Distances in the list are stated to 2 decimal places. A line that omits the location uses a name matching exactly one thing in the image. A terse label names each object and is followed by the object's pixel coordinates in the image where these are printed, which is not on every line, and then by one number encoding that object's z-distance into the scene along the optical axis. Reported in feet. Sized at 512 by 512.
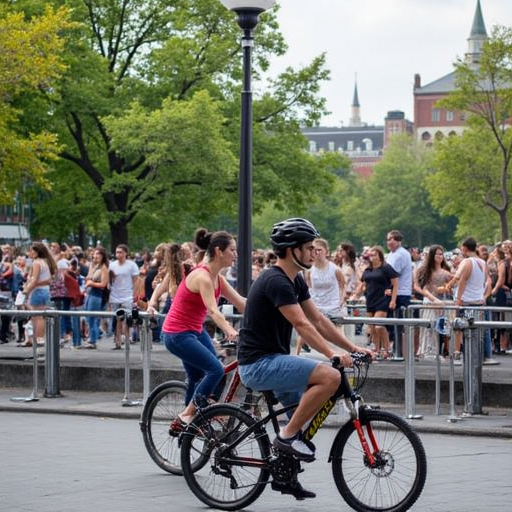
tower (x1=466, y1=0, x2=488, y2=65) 637.96
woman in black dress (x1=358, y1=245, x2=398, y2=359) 62.95
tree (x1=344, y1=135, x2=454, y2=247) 422.82
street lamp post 47.01
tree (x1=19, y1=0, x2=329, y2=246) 149.38
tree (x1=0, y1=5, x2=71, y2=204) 114.73
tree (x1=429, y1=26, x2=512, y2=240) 207.00
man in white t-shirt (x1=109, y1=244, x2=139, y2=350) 71.97
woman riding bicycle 32.55
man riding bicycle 26.12
